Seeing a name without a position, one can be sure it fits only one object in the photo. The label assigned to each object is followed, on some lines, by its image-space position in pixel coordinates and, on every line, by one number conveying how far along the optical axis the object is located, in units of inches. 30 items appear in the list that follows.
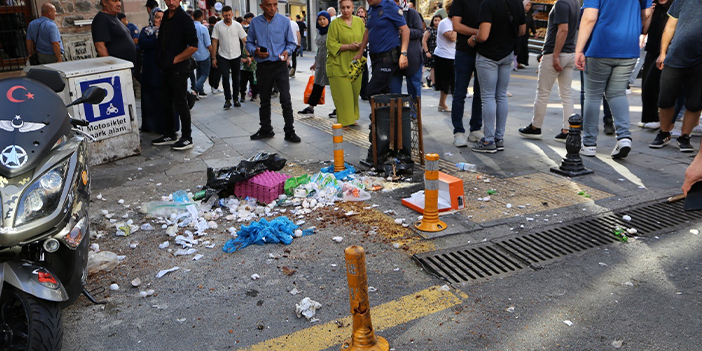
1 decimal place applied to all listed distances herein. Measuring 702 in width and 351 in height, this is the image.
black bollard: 243.0
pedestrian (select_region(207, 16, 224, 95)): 517.8
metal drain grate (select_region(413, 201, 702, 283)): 160.4
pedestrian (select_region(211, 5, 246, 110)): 462.0
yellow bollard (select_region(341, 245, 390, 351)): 110.5
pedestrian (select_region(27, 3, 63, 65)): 375.2
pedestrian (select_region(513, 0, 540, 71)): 291.2
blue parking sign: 276.9
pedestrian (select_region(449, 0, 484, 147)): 290.8
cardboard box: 202.7
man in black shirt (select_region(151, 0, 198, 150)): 301.0
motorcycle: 108.0
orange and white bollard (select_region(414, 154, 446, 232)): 179.0
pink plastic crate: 218.4
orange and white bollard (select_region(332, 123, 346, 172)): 252.2
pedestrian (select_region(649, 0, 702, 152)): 251.8
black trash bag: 220.8
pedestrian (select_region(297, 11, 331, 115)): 390.6
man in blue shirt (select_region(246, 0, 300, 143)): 322.3
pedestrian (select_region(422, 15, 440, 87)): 524.4
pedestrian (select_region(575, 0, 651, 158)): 253.9
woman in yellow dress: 325.4
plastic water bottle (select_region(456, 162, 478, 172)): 257.9
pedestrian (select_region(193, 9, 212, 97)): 484.1
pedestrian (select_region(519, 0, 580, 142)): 289.3
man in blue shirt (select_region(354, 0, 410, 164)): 288.2
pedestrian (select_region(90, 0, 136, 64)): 324.2
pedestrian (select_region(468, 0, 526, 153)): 273.3
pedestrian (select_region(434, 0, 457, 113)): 398.9
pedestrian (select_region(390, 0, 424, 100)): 323.0
